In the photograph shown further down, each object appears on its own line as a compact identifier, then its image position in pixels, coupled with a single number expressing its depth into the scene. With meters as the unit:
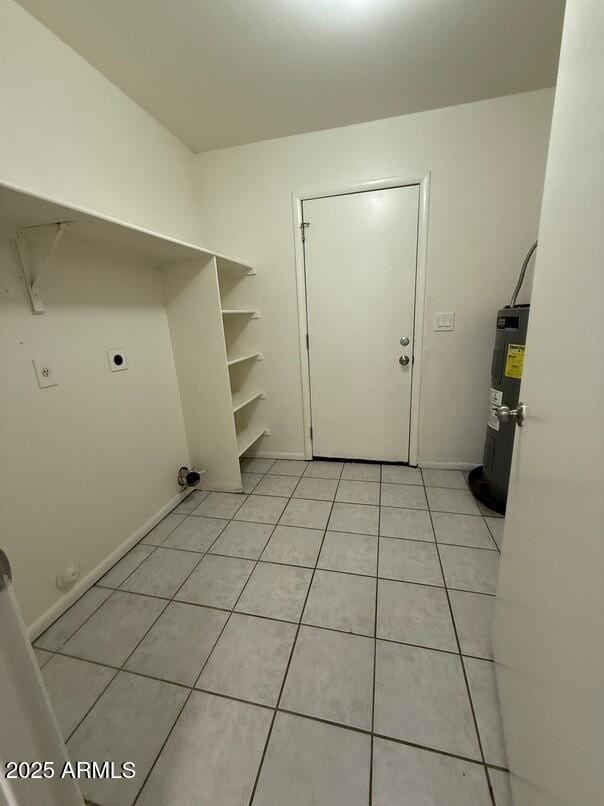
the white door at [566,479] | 0.47
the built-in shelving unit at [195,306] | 1.21
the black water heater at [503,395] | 1.75
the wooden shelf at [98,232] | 1.02
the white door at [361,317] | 2.17
